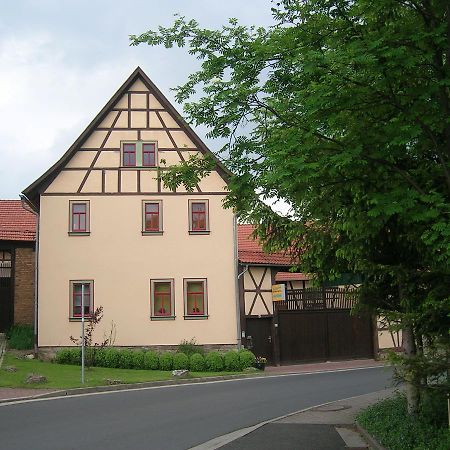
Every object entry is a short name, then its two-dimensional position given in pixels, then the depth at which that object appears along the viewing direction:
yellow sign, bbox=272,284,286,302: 27.56
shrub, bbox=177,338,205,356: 26.03
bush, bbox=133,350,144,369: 24.50
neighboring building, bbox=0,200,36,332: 29.97
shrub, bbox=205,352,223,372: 24.33
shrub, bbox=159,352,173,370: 24.42
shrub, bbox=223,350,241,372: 24.59
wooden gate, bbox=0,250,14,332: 29.94
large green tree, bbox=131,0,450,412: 6.06
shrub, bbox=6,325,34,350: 26.97
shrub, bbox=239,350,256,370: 24.80
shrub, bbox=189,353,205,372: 24.28
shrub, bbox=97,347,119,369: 24.39
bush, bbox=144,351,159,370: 24.45
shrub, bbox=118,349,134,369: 24.44
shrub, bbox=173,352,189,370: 24.36
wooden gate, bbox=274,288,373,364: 29.03
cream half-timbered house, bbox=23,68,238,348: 26.73
